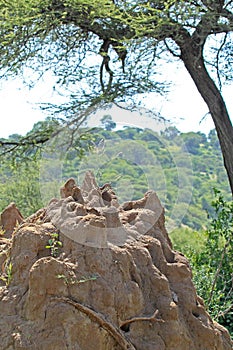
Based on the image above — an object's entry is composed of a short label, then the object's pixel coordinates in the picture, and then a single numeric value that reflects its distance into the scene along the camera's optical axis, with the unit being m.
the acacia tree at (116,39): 13.44
